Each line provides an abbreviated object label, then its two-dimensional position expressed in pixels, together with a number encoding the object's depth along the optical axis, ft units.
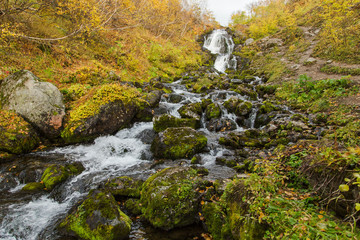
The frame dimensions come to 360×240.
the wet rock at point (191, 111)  32.50
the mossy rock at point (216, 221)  10.87
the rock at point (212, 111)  33.12
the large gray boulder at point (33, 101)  22.68
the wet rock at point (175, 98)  40.01
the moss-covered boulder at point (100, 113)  24.67
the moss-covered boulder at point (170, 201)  12.69
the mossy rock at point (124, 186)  15.74
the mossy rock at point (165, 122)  28.73
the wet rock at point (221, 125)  31.30
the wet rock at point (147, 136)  27.30
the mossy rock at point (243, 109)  33.23
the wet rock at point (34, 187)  16.50
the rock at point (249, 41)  85.06
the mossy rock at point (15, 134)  20.56
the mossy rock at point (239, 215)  8.36
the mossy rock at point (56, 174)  16.87
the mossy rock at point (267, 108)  32.32
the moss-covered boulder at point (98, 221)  11.49
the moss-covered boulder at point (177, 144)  22.74
